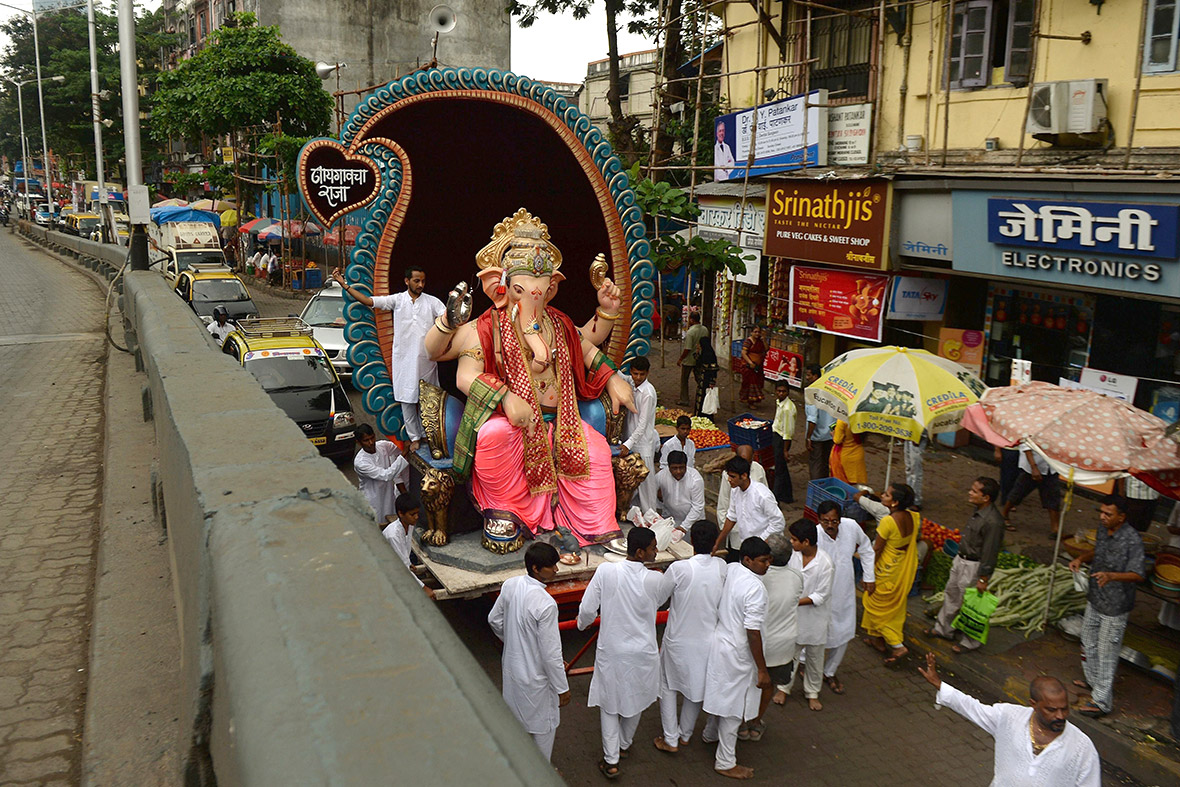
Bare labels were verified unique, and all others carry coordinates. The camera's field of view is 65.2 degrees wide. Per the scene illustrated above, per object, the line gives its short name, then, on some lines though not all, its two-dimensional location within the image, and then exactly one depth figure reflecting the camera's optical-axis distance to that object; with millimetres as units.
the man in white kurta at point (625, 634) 5719
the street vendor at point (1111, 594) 6473
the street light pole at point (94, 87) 24122
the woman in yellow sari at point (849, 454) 9641
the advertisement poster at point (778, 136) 14055
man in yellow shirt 10578
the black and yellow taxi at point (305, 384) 11875
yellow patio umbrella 8164
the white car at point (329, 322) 16359
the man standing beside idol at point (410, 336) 8109
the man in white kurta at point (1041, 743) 4246
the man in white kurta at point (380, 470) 8328
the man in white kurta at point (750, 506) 7648
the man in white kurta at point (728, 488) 8073
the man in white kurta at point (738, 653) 5695
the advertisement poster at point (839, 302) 13781
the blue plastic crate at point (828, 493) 8930
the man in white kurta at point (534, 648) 5352
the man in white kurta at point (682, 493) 8477
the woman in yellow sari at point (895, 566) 7117
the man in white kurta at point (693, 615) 5820
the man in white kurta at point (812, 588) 6406
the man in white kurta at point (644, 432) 8648
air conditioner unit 10141
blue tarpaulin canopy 29188
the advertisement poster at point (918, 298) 13172
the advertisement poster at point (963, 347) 12727
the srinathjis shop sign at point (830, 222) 12992
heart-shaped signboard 7578
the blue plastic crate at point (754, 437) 11031
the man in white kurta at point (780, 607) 6051
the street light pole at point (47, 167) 44750
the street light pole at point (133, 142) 14938
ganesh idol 7668
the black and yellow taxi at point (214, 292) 19672
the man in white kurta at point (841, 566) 6789
